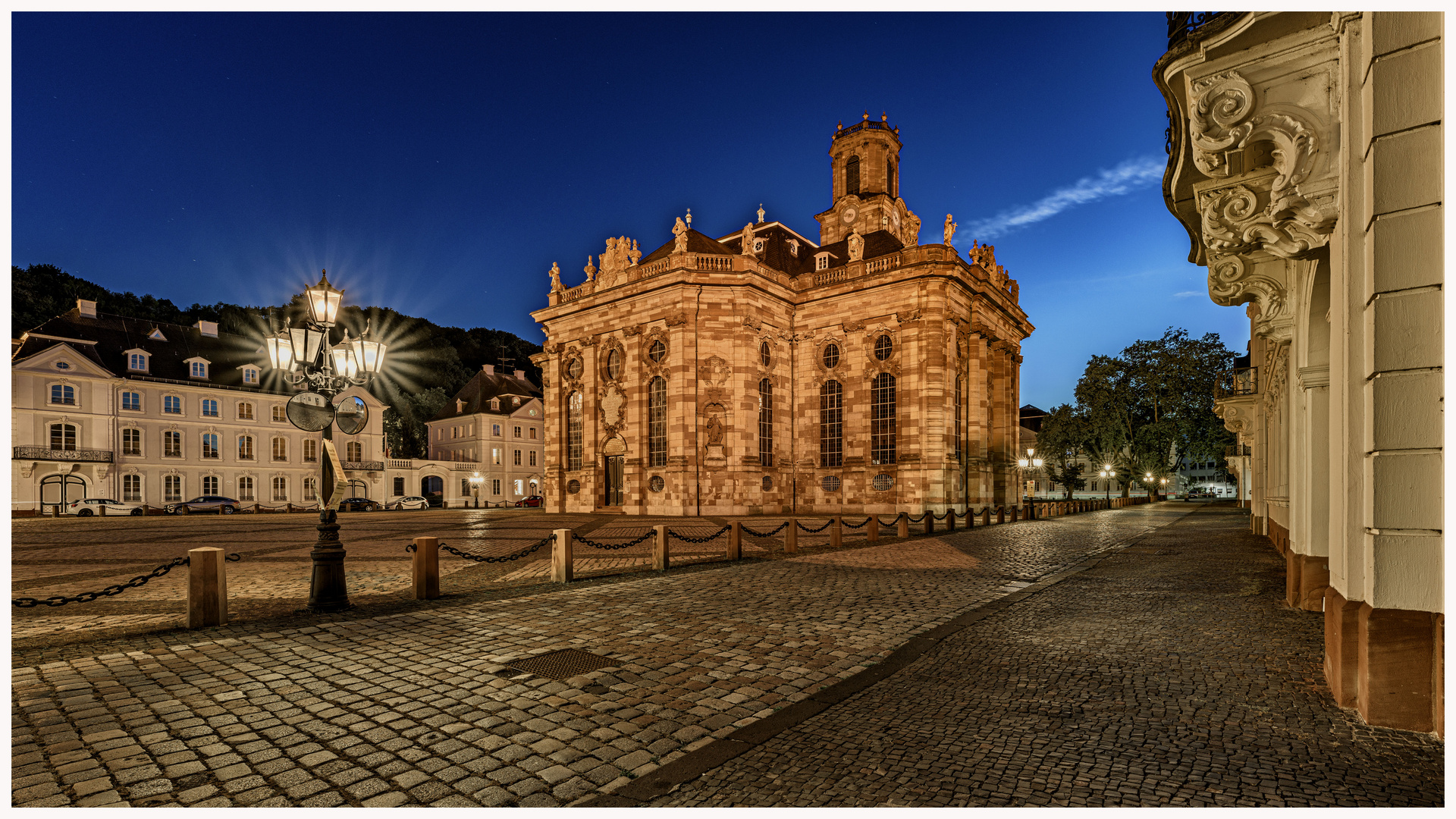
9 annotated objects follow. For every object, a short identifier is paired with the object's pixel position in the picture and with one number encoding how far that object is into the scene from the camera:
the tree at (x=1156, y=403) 46.41
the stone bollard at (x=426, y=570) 9.69
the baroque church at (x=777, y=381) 34.06
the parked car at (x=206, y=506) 43.31
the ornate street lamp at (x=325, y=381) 8.80
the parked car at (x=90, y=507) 39.72
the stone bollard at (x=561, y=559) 11.23
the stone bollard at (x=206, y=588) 7.80
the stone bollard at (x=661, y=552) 12.85
